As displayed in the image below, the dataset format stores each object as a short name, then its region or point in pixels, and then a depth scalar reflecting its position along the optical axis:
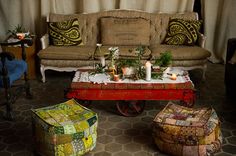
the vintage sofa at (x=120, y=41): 3.93
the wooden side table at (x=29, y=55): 4.11
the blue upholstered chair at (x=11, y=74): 2.99
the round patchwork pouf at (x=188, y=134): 2.46
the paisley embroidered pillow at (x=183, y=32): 4.20
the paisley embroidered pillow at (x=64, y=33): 4.18
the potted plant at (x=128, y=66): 3.17
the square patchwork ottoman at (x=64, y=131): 2.40
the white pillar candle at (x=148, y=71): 3.07
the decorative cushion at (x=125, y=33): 4.24
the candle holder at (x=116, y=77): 3.10
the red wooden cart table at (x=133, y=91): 2.98
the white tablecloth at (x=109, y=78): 3.10
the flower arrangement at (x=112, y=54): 3.25
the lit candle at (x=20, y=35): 4.17
